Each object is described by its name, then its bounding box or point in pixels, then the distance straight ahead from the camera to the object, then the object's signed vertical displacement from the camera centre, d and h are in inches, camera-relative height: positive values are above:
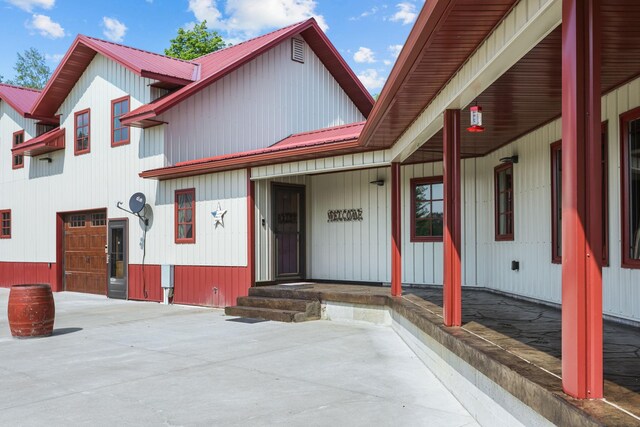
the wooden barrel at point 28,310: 353.7 -44.0
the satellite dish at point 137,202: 551.5 +30.0
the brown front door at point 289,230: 490.9 +3.5
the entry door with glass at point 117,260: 582.9 -24.5
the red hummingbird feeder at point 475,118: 246.2 +47.0
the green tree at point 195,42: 1294.3 +416.8
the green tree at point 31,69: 1820.9 +500.5
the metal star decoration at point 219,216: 488.7 +15.2
